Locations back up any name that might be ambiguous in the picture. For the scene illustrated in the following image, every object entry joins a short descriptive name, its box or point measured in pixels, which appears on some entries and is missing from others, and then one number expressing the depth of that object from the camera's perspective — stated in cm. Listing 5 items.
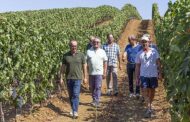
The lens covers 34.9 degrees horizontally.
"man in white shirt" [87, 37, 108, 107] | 782
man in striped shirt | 873
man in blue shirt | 841
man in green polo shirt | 736
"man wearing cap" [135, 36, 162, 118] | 669
